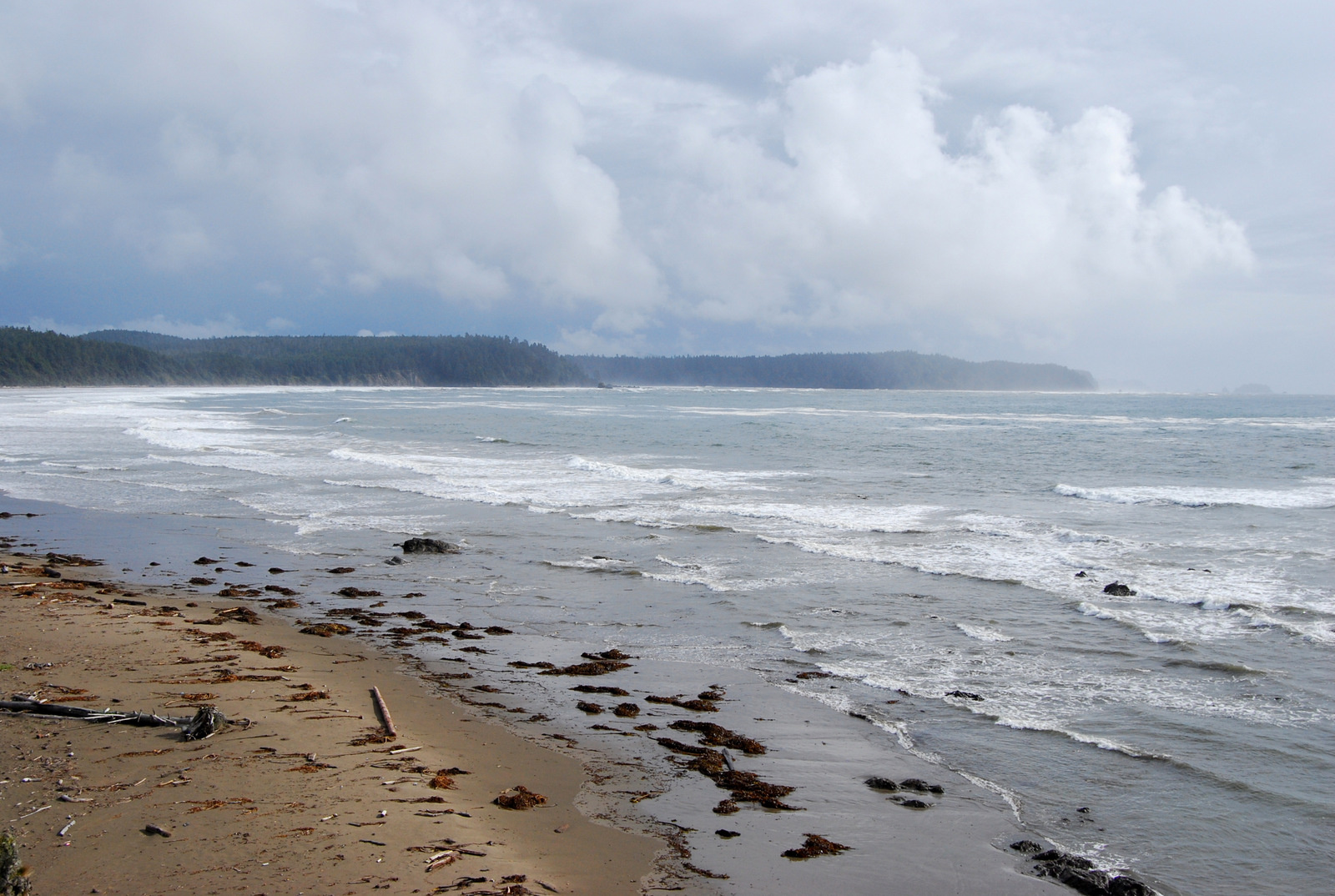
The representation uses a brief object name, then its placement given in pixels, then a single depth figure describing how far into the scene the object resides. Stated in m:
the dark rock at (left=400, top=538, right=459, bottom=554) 15.66
